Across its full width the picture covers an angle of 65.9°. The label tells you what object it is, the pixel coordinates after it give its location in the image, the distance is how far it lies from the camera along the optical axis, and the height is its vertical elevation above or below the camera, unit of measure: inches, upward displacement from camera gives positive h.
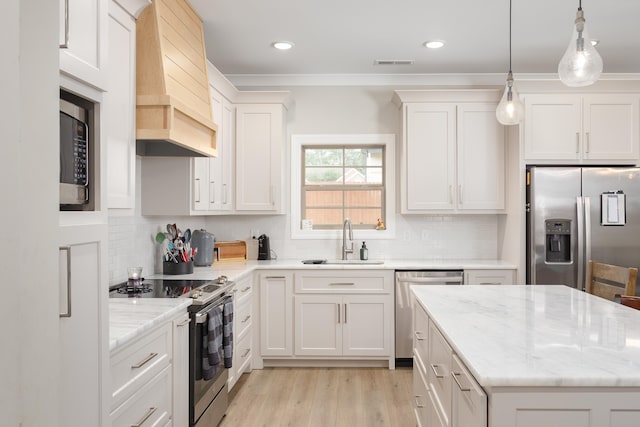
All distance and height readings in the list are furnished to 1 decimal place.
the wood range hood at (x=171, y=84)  101.7 +29.3
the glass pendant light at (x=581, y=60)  76.2 +24.2
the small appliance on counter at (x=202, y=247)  161.3 -10.5
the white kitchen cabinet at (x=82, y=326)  50.1 -12.1
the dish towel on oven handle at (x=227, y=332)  118.7 -28.4
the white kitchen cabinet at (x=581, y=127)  165.6 +29.9
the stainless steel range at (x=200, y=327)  100.7 -23.4
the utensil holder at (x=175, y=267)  137.7 -14.6
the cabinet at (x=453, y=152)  176.2 +22.9
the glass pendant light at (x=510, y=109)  107.0 +23.4
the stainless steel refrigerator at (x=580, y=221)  160.2 -1.6
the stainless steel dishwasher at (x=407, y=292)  167.2 -26.0
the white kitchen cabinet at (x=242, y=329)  141.6 -34.7
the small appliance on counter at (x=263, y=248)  183.6 -12.2
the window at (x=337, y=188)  192.5 +10.8
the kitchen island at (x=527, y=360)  54.3 -17.4
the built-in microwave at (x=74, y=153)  52.4 +6.8
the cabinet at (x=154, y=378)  70.8 -26.8
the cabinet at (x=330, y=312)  167.5 -32.9
